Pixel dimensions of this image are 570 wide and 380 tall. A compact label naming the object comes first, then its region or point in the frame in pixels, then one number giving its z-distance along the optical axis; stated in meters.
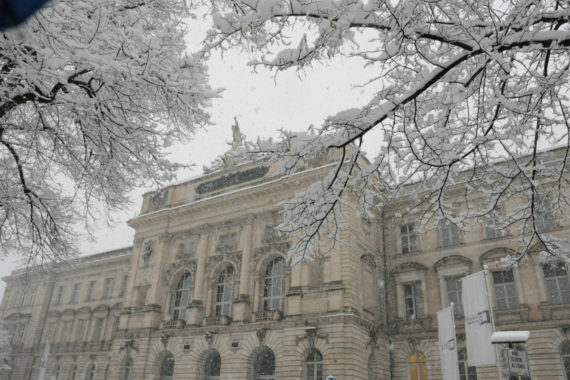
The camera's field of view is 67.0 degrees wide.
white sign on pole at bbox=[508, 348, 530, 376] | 9.67
